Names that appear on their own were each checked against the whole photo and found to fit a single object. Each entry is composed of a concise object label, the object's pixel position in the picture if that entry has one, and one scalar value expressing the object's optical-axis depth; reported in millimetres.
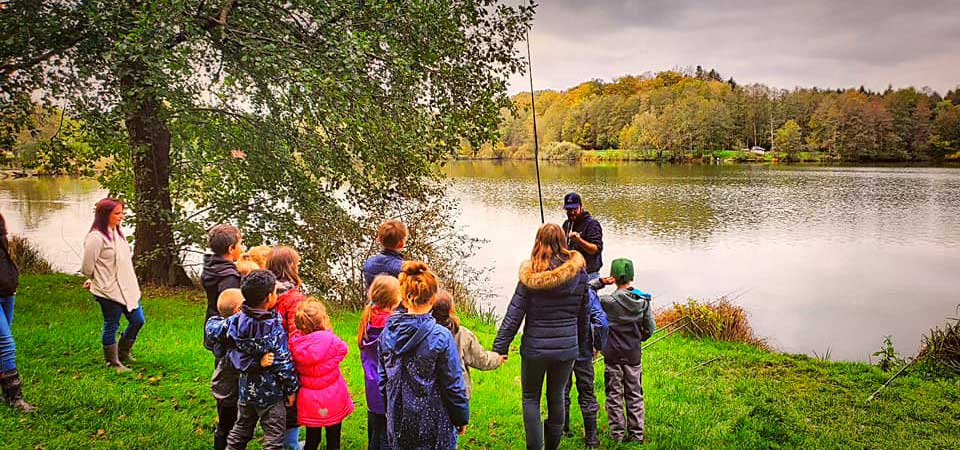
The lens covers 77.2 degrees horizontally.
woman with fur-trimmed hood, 3951
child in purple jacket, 3574
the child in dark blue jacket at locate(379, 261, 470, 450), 3205
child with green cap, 4738
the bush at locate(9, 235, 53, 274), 11391
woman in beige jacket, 5023
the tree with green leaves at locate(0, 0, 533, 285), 7332
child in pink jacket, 3611
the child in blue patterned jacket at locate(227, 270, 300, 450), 3441
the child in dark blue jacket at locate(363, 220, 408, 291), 4454
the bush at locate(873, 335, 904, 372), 7941
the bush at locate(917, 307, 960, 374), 7590
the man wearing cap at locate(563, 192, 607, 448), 4418
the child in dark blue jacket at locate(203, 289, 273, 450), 3570
